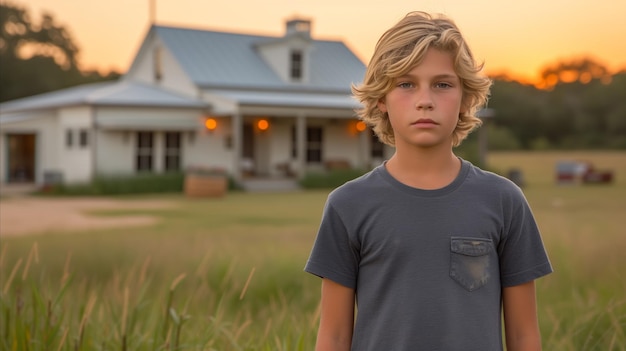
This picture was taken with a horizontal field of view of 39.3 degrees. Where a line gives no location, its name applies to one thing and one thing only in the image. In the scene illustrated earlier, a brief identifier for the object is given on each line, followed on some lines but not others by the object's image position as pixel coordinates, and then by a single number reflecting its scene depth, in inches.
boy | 84.3
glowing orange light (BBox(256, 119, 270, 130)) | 1168.8
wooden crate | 941.2
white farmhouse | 1084.5
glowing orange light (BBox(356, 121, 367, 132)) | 1202.0
